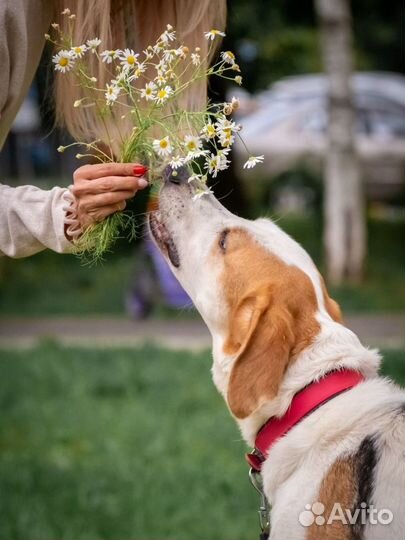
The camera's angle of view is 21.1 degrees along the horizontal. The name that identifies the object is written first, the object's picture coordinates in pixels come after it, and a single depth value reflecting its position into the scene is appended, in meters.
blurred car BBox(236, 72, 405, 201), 18.58
